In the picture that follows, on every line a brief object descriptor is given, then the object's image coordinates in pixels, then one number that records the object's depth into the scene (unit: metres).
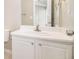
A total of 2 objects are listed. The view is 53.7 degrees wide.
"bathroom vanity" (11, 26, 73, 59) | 1.09
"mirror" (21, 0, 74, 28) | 1.32
